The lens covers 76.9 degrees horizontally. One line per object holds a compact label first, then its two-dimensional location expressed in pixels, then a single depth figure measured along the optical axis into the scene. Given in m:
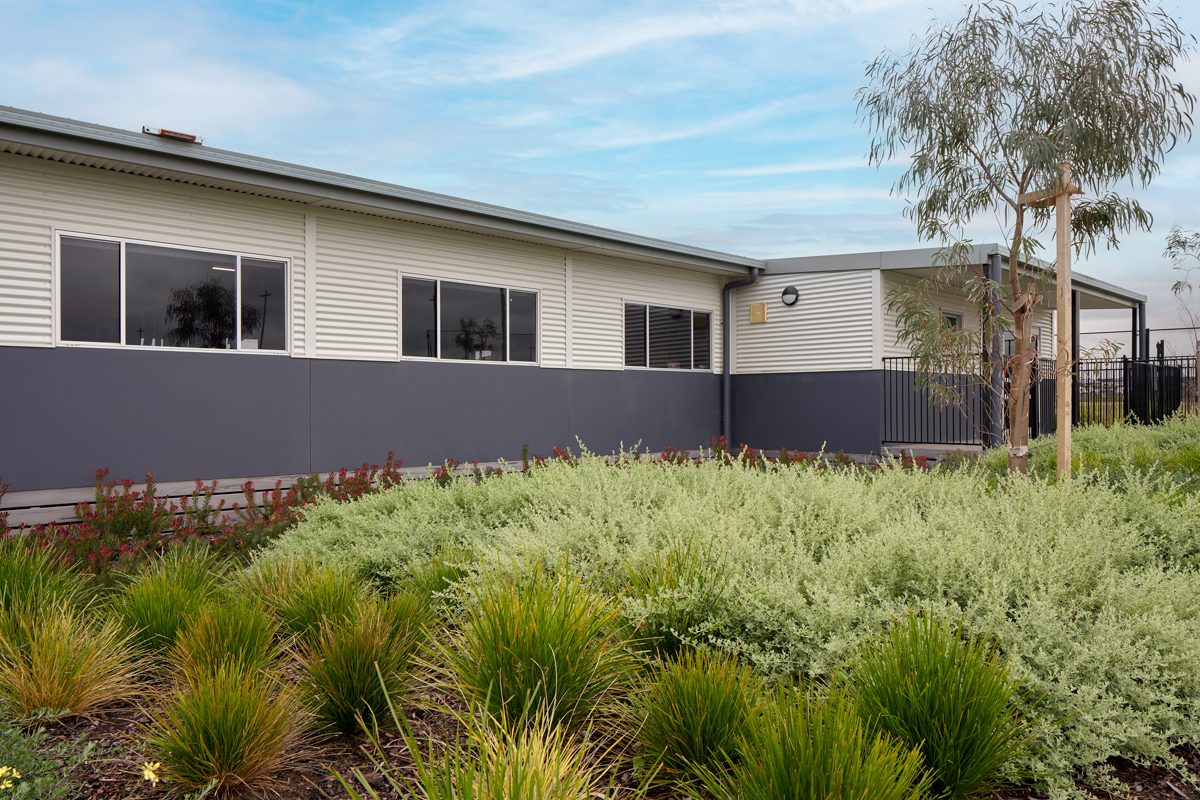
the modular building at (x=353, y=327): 7.46
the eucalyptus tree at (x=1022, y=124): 6.55
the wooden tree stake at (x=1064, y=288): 5.82
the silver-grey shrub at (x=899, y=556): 2.70
